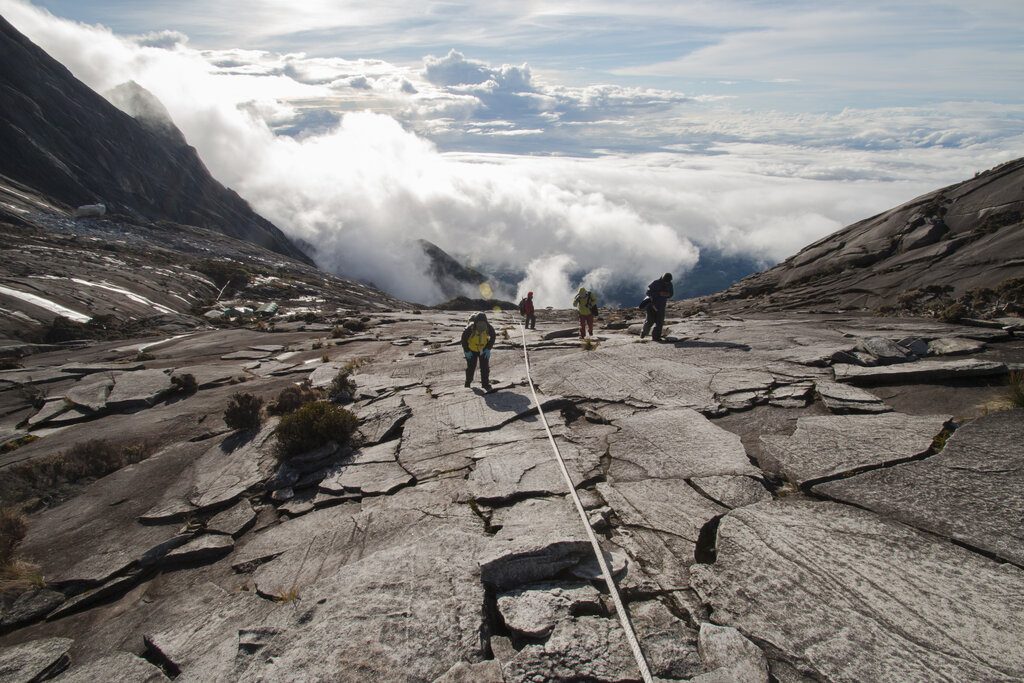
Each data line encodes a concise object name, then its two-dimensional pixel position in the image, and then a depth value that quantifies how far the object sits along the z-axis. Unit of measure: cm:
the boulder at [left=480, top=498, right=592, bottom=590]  525
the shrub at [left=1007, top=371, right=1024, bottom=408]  701
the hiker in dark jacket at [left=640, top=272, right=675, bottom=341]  1612
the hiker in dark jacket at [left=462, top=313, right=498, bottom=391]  1239
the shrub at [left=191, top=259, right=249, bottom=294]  4278
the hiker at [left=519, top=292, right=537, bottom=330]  2448
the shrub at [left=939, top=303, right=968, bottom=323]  1371
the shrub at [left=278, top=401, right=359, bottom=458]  957
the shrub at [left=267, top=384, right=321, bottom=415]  1175
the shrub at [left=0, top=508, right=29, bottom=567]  731
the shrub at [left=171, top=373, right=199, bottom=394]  1434
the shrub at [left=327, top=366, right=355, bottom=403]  1288
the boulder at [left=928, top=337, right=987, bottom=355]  1053
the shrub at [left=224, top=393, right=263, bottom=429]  1098
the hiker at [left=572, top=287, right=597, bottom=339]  1902
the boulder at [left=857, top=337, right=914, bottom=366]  1042
